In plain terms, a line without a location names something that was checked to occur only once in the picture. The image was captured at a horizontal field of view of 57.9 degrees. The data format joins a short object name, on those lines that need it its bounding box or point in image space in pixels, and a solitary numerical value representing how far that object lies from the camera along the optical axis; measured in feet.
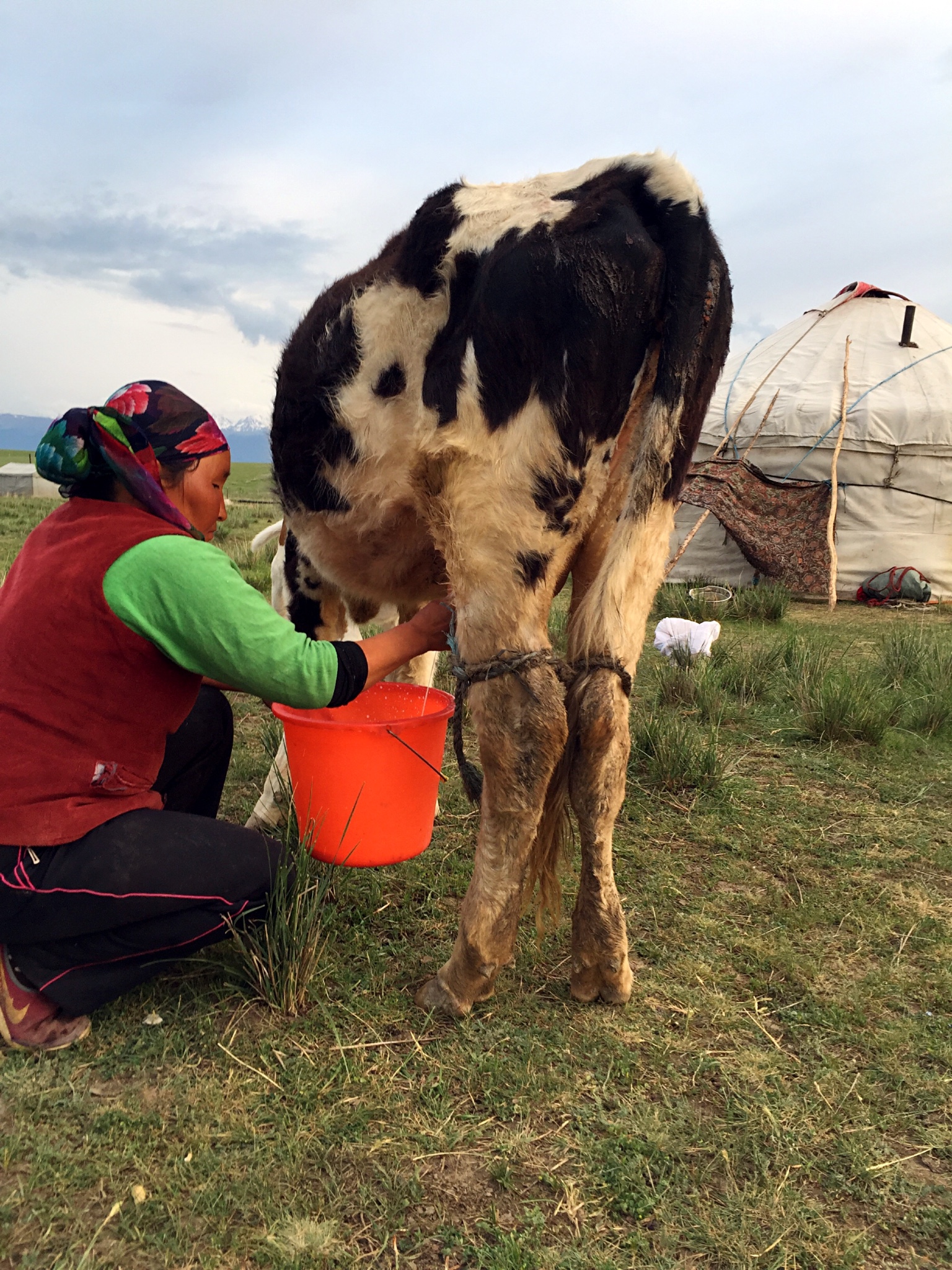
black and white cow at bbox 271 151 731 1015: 7.32
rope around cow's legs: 7.45
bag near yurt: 30.83
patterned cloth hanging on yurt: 30.45
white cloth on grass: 19.89
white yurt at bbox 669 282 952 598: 31.91
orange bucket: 8.24
